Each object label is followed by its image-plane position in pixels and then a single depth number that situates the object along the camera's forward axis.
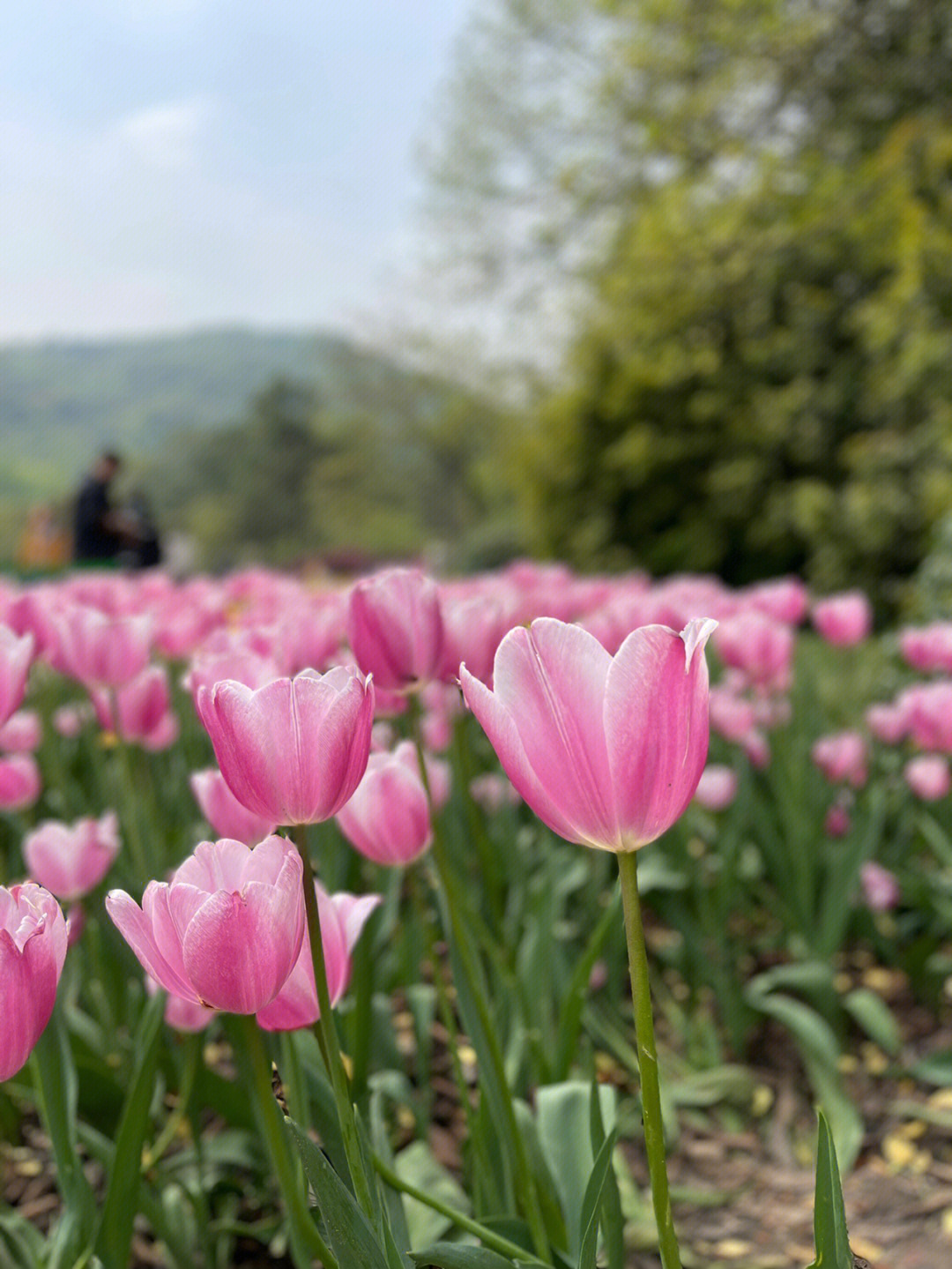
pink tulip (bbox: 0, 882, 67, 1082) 0.76
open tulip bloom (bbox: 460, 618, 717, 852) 0.74
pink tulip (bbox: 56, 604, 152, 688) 1.72
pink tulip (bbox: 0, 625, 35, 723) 1.10
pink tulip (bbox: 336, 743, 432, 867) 1.19
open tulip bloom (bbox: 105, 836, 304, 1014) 0.77
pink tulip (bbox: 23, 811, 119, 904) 1.54
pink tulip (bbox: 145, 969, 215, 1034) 1.35
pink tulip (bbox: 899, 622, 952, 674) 2.59
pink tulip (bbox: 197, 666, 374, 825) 0.80
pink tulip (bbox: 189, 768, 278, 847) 1.12
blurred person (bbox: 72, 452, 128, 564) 9.52
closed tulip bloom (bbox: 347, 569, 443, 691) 1.15
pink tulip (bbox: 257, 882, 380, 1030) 0.92
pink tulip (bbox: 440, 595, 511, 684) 1.41
